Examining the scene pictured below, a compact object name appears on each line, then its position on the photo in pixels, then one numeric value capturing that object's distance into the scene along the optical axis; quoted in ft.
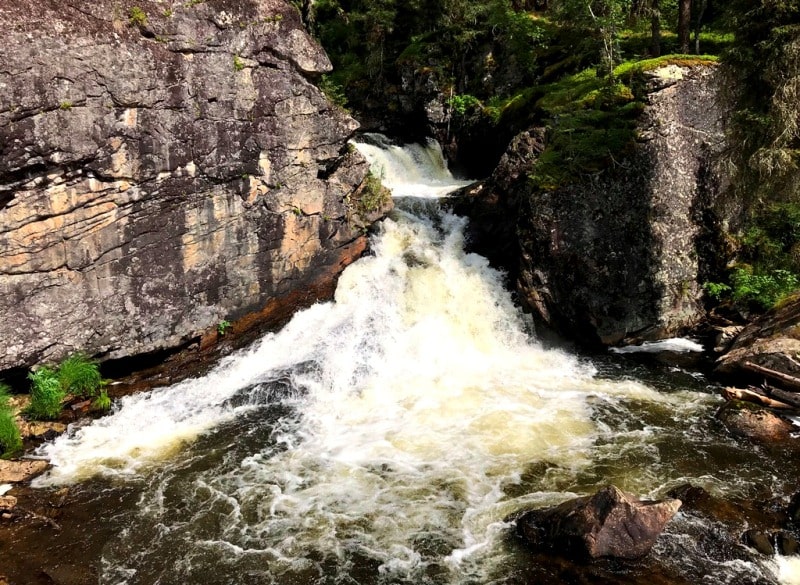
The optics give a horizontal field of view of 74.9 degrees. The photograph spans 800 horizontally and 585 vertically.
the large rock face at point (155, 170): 36.29
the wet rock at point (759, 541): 25.09
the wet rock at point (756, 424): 34.73
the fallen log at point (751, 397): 37.29
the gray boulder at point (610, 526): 24.76
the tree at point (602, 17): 55.26
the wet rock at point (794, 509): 26.89
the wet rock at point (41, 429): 37.76
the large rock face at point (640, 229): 49.49
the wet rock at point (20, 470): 33.01
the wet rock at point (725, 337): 45.98
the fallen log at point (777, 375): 37.70
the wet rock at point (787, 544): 24.89
